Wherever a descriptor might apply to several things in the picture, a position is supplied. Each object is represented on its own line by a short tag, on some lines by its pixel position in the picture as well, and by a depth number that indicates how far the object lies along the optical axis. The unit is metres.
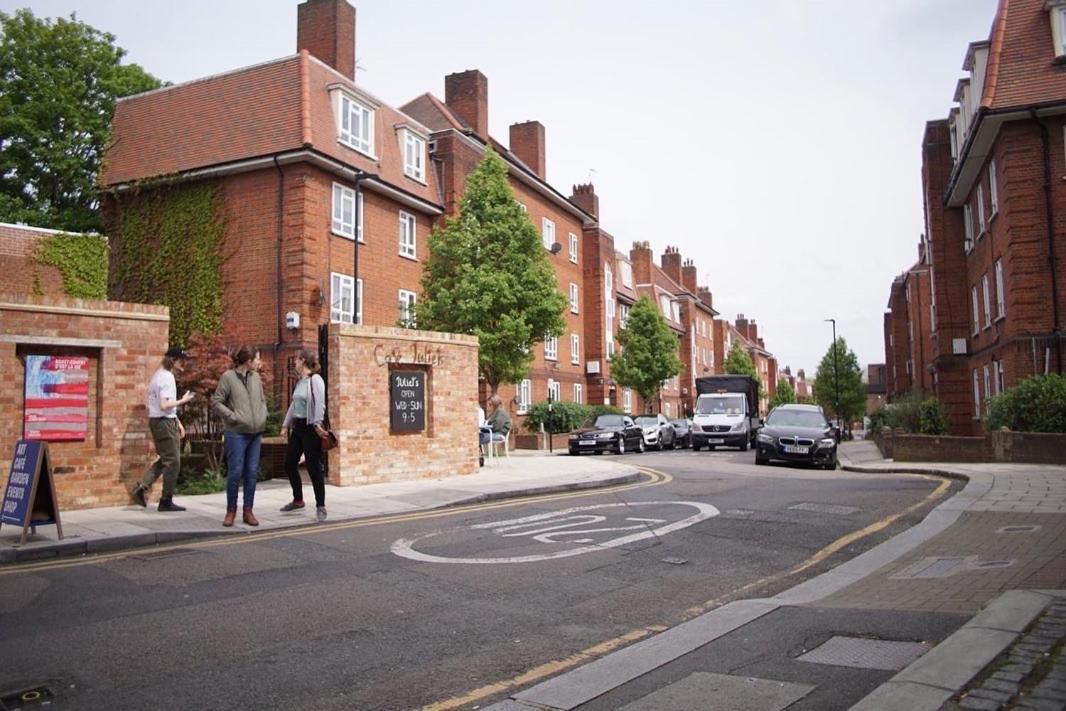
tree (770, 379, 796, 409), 110.95
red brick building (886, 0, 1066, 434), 21.67
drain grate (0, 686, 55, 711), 3.80
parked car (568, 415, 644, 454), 28.03
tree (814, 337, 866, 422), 75.06
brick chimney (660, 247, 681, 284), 75.50
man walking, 10.29
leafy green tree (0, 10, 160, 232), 32.44
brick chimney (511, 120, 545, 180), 41.53
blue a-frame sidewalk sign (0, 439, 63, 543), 7.82
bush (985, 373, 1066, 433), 17.09
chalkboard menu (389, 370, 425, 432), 14.59
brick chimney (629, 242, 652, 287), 63.50
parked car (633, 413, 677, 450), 32.62
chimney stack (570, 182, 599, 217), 46.41
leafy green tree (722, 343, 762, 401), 74.19
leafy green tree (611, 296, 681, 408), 46.91
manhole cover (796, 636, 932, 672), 4.28
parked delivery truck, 29.91
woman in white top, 9.88
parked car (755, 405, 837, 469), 19.78
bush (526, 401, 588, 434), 34.75
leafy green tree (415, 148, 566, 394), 26.48
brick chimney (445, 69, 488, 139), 36.25
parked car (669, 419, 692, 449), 35.98
